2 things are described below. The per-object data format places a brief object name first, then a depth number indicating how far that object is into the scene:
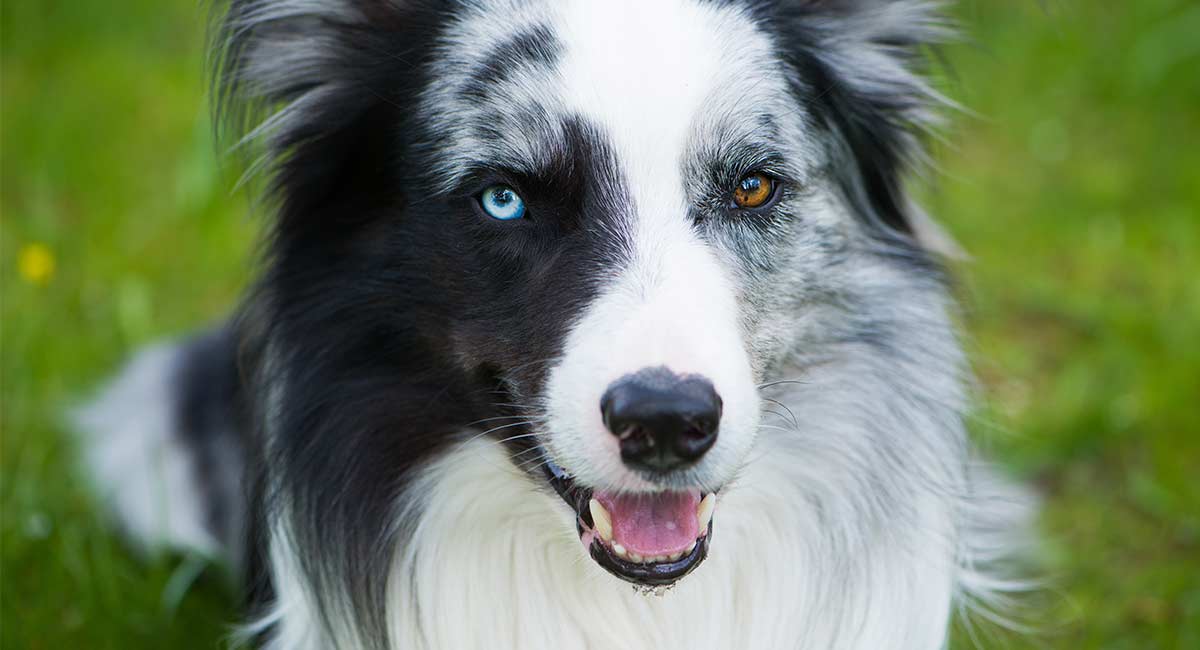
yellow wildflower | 4.68
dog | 2.63
